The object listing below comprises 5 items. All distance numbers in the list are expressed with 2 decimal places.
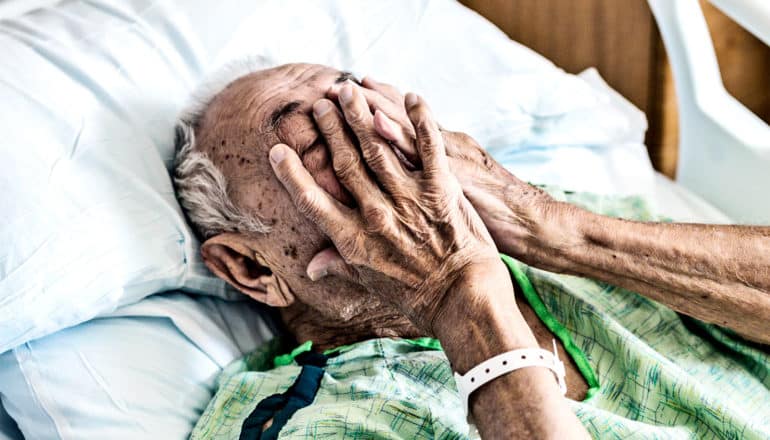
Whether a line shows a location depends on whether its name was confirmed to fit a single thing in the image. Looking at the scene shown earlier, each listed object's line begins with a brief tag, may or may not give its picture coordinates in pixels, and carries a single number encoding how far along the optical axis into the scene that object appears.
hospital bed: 1.18
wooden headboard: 2.03
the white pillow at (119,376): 1.18
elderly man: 1.07
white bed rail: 1.66
